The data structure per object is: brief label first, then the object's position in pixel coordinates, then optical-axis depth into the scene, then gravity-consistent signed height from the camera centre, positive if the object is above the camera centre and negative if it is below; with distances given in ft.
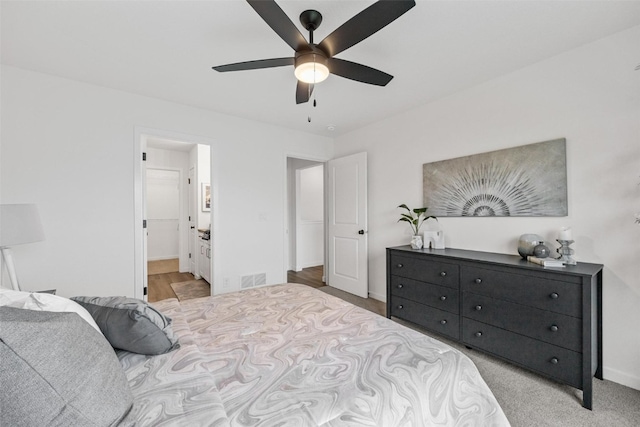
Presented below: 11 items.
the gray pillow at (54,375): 1.95 -1.32
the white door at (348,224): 12.41 -0.66
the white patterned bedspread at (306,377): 2.79 -2.08
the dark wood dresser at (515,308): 5.69 -2.49
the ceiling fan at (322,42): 4.19 +3.12
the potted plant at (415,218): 9.49 -0.32
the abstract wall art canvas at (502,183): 7.21 +0.83
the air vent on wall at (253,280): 11.69 -3.08
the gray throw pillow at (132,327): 3.62 -1.57
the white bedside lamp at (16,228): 5.67 -0.35
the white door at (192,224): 16.33 -0.79
